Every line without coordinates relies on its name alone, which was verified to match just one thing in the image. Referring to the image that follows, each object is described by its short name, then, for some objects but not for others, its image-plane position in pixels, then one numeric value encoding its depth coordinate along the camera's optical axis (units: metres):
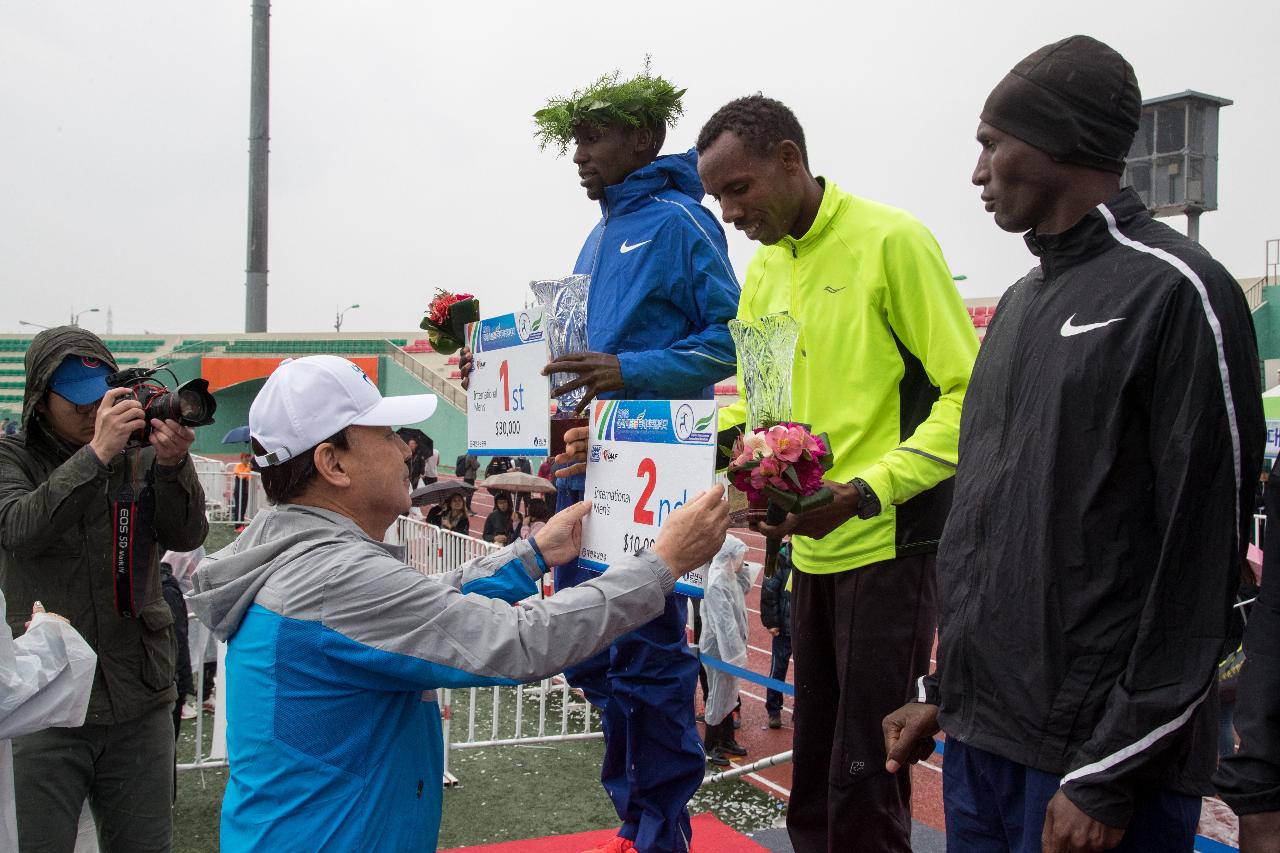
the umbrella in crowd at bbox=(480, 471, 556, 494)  12.59
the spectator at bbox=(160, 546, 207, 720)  6.70
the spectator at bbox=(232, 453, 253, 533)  20.52
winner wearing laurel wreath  3.37
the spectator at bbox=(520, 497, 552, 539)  12.39
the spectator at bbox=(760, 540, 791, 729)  8.22
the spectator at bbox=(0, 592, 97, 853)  2.58
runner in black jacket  1.70
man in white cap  2.25
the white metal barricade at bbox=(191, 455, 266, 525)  20.47
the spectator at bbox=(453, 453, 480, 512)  19.81
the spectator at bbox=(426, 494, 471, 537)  14.34
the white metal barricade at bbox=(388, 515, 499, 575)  10.15
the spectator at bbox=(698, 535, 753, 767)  7.44
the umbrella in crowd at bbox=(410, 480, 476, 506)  14.99
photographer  3.46
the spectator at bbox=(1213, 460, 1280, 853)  1.61
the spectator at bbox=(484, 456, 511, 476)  17.64
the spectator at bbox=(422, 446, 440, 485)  24.27
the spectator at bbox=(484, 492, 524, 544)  13.57
